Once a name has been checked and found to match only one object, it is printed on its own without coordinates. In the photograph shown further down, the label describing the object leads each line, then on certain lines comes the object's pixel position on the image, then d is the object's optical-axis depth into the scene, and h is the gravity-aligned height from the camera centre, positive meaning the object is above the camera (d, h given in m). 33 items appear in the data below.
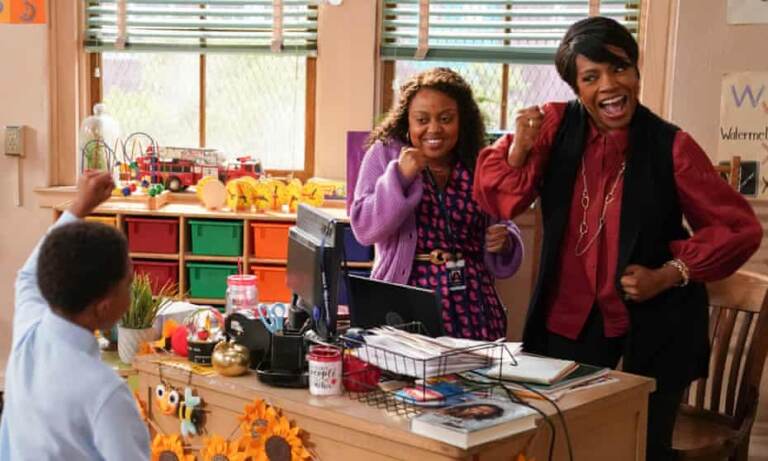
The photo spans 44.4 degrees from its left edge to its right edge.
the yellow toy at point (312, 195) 3.88 -0.33
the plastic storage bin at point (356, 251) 3.65 -0.53
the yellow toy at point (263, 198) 3.87 -0.35
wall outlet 4.01 -0.16
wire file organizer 1.83 -0.52
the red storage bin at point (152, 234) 3.80 -0.51
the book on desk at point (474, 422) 1.63 -0.54
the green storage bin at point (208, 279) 3.79 -0.68
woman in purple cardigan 2.49 -0.26
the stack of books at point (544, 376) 1.93 -0.53
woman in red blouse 2.12 -0.23
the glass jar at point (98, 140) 4.05 -0.15
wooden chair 2.39 -0.67
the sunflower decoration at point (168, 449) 2.09 -0.76
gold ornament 2.03 -0.54
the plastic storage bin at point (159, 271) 3.82 -0.66
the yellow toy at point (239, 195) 3.85 -0.34
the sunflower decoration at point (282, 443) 1.86 -0.65
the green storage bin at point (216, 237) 3.78 -0.51
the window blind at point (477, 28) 3.95 +0.38
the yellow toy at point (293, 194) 3.89 -0.33
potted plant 2.58 -0.59
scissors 2.13 -0.49
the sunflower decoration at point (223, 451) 1.94 -0.71
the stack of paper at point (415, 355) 1.86 -0.47
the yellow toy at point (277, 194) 3.88 -0.34
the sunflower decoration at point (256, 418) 1.89 -0.61
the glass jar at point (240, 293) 2.46 -0.47
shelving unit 3.76 -0.52
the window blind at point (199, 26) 4.06 +0.36
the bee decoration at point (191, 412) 2.04 -0.65
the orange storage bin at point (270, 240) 3.74 -0.51
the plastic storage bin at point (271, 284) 3.78 -0.69
